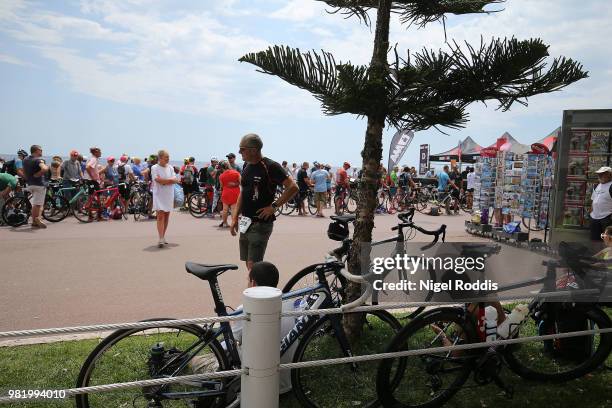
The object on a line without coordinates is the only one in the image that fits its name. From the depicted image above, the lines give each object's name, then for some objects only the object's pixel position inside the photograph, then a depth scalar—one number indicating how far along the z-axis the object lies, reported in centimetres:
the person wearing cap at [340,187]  1595
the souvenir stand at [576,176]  776
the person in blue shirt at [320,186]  1487
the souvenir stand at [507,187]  1076
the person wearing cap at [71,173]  1177
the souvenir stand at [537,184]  1004
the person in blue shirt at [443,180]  1761
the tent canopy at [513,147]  1518
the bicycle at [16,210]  1033
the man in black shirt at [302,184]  1541
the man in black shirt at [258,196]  443
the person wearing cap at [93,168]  1198
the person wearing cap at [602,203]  704
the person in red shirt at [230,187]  1042
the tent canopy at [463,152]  2975
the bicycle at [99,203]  1170
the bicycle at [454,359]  292
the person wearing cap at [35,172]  994
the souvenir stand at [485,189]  1187
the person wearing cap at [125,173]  1502
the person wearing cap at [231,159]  1214
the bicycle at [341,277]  326
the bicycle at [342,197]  1595
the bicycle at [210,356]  269
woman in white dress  856
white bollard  211
